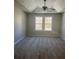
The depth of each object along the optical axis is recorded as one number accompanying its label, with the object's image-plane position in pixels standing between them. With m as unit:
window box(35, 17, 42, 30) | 5.66
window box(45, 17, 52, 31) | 5.61
